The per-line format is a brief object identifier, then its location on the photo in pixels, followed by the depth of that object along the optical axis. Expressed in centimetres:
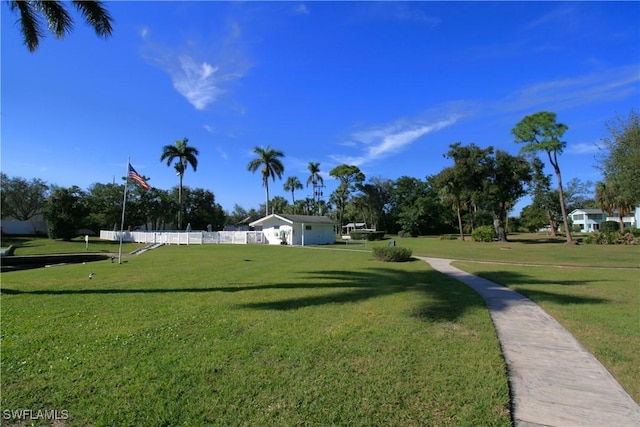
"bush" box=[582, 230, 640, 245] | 3132
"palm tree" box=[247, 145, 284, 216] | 4753
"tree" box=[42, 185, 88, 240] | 3562
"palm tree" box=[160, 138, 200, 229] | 4631
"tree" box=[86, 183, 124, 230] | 4635
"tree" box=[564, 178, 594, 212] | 6421
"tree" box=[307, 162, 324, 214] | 6159
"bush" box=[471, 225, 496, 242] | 3988
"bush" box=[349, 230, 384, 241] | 4725
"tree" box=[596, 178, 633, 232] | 4656
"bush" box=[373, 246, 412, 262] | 1802
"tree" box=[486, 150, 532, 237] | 3925
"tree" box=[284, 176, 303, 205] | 7262
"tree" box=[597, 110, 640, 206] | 1745
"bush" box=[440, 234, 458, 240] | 4892
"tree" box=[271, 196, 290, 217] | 8644
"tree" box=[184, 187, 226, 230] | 6241
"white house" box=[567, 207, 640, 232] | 8012
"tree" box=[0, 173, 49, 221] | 5066
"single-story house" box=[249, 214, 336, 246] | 3631
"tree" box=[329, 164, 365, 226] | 6384
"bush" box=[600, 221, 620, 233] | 4708
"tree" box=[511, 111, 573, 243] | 3531
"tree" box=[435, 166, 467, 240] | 4047
